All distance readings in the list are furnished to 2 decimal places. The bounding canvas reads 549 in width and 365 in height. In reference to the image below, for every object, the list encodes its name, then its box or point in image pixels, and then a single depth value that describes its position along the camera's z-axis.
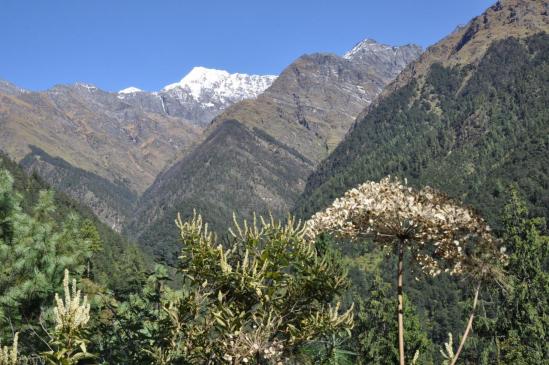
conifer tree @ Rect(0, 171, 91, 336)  12.80
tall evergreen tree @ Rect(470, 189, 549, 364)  34.66
